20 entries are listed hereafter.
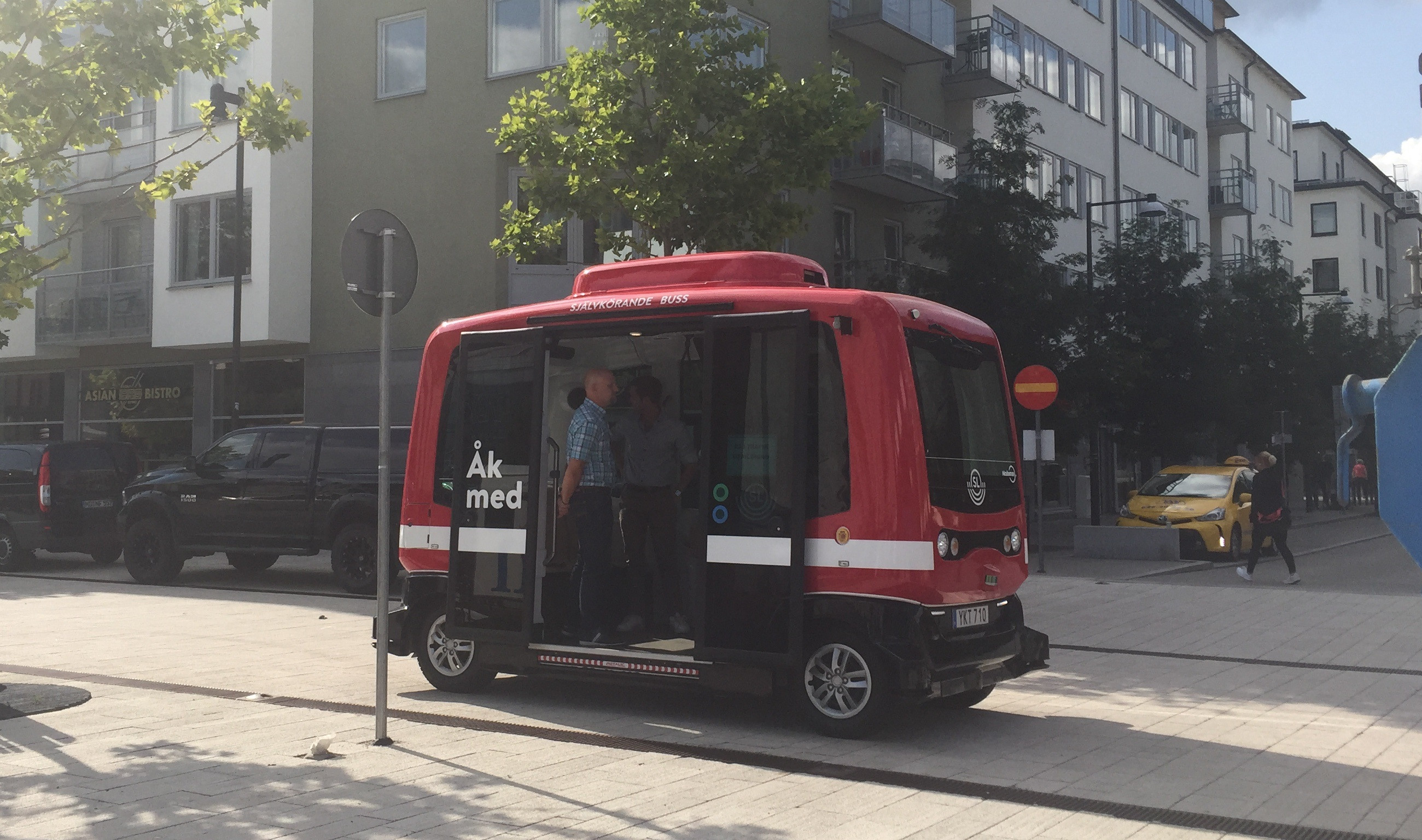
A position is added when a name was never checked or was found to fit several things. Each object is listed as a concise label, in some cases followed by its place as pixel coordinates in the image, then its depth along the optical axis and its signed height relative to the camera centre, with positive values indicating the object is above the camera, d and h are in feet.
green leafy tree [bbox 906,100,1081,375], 81.51 +12.77
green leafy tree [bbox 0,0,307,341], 30.99 +8.99
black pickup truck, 54.65 -1.20
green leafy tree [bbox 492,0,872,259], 51.52 +12.65
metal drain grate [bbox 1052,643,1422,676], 34.63 -4.92
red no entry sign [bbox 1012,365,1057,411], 62.59 +3.84
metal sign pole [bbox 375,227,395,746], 24.59 -0.71
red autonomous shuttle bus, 25.55 -0.35
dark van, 68.13 -1.20
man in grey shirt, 30.01 -0.55
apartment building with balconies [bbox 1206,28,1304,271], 165.68 +41.73
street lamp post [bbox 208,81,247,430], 77.39 +10.55
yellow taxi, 76.79 -1.87
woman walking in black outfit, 63.21 -1.73
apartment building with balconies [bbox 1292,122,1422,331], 227.20 +41.55
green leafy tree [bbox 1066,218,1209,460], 100.89 +10.75
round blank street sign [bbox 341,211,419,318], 25.23 +3.86
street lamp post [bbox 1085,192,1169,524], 86.17 +10.00
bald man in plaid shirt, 29.32 -0.67
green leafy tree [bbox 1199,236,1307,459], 105.81 +10.57
